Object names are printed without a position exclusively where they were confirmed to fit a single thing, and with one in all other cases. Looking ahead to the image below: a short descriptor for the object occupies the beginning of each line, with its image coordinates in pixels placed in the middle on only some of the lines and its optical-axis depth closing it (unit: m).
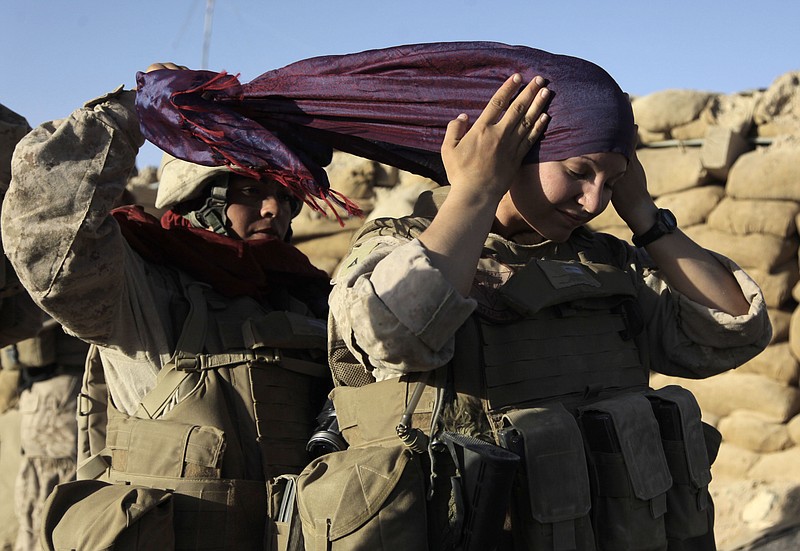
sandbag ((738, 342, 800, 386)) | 7.20
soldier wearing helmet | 2.37
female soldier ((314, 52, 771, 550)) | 1.89
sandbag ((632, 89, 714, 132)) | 7.85
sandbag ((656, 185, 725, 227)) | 7.68
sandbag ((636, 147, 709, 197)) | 7.72
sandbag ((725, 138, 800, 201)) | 7.18
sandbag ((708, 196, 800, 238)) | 7.20
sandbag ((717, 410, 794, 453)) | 7.08
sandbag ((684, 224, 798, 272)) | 7.25
